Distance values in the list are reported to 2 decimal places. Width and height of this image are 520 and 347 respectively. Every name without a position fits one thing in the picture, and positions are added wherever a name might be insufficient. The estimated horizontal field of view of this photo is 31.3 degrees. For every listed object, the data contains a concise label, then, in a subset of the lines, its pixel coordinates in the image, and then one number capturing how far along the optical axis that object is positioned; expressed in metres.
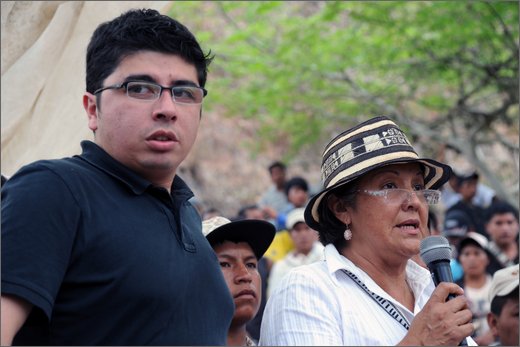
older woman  3.25
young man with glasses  2.41
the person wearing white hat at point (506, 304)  5.62
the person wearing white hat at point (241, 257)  4.57
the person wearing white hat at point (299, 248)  8.98
